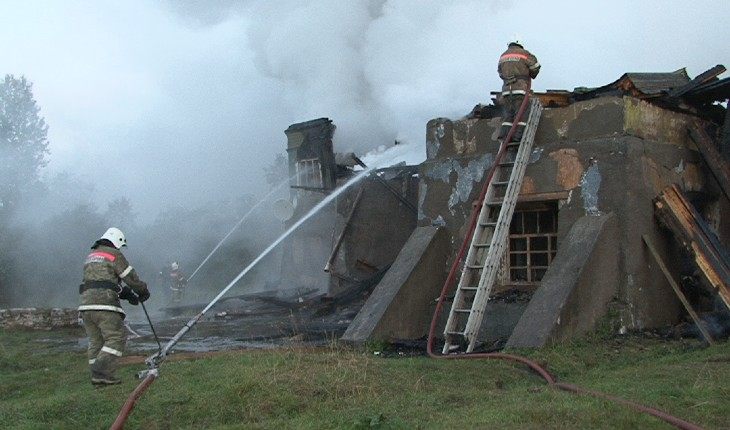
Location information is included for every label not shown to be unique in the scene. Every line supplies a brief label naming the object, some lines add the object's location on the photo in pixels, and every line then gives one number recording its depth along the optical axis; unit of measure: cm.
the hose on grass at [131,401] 499
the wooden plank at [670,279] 862
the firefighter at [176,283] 2220
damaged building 864
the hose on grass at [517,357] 464
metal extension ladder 818
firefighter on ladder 971
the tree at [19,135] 3209
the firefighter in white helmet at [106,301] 702
